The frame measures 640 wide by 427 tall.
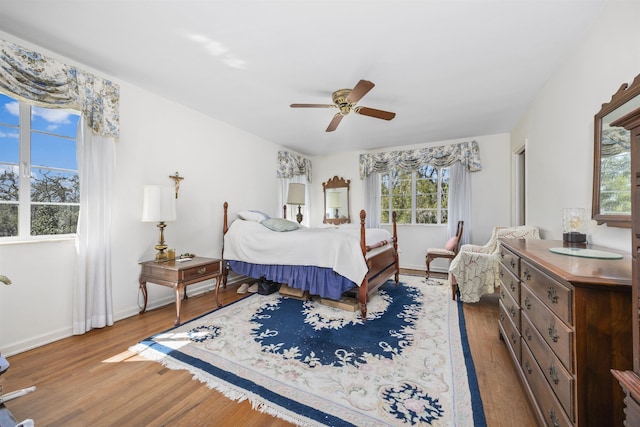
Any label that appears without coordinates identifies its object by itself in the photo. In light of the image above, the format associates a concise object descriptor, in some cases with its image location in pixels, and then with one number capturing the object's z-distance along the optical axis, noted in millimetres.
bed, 2842
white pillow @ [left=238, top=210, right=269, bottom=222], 3881
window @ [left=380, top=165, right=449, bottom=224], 4996
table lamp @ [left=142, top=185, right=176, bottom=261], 2736
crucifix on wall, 3237
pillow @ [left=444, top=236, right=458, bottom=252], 4289
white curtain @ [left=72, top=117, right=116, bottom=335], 2398
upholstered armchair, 2912
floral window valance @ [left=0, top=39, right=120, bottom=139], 1972
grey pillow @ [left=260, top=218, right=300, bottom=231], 3598
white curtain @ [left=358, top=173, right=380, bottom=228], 5393
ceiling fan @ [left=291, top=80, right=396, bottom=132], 2568
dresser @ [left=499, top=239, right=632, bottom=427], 919
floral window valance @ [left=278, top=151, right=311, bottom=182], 5109
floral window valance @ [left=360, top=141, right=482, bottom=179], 4609
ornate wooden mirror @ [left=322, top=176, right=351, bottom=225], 5668
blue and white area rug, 1492
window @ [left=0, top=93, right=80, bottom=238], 2115
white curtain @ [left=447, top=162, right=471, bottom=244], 4645
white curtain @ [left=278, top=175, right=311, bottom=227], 5172
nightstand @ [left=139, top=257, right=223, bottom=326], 2592
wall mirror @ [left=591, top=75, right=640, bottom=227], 1503
